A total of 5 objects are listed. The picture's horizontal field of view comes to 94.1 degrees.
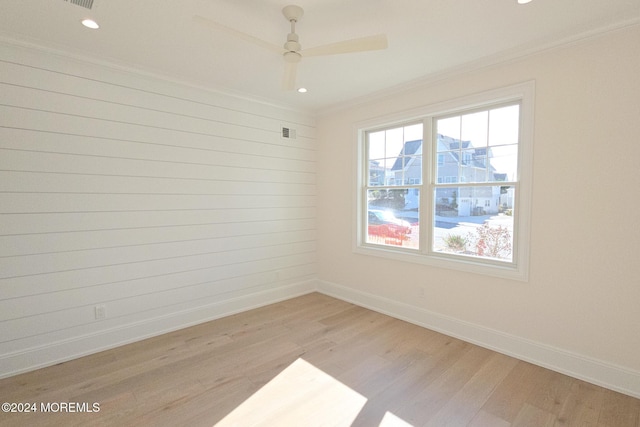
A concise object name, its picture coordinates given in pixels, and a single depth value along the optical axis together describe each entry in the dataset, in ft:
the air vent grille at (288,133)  13.88
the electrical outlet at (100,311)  9.39
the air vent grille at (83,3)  6.58
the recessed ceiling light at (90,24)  7.29
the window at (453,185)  9.13
